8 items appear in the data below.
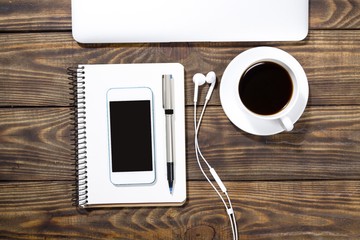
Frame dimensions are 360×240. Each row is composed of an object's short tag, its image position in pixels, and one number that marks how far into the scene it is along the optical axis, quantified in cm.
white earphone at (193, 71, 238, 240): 67
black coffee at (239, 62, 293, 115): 63
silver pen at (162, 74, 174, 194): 66
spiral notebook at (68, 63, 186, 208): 67
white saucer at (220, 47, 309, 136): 64
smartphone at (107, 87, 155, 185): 66
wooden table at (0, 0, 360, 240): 68
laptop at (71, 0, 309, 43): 64
